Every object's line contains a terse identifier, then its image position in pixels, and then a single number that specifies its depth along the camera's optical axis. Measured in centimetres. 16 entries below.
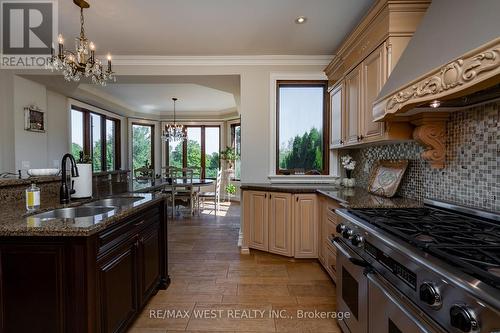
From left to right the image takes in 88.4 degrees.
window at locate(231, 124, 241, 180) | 762
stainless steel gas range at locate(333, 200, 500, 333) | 81
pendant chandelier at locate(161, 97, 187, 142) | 669
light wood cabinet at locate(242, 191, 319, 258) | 305
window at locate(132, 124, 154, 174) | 751
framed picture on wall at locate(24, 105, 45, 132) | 371
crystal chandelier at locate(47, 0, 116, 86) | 231
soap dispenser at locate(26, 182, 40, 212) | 169
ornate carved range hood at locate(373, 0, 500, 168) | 102
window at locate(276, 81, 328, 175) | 362
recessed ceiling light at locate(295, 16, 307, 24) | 261
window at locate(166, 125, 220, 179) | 806
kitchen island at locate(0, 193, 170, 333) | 133
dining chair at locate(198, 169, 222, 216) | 600
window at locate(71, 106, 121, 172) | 527
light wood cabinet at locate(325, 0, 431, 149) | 194
